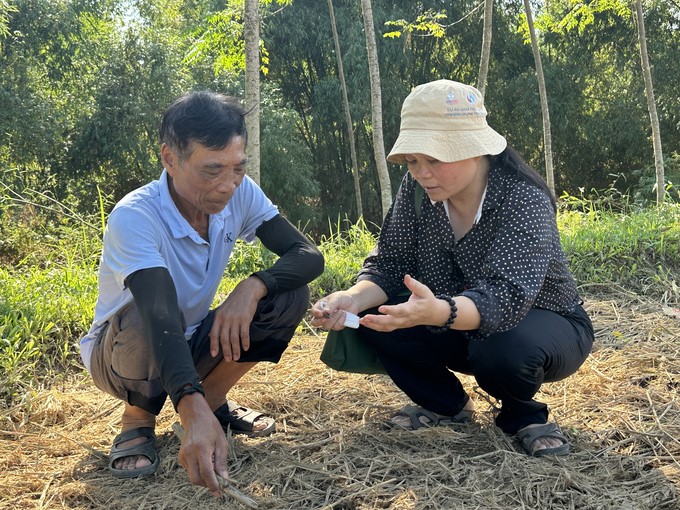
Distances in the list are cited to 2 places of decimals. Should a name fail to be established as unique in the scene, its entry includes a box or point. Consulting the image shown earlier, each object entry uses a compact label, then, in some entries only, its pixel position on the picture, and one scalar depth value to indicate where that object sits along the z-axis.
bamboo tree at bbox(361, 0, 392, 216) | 7.17
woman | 1.88
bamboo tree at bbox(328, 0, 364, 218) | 11.72
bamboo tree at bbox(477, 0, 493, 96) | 7.03
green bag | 2.32
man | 1.93
